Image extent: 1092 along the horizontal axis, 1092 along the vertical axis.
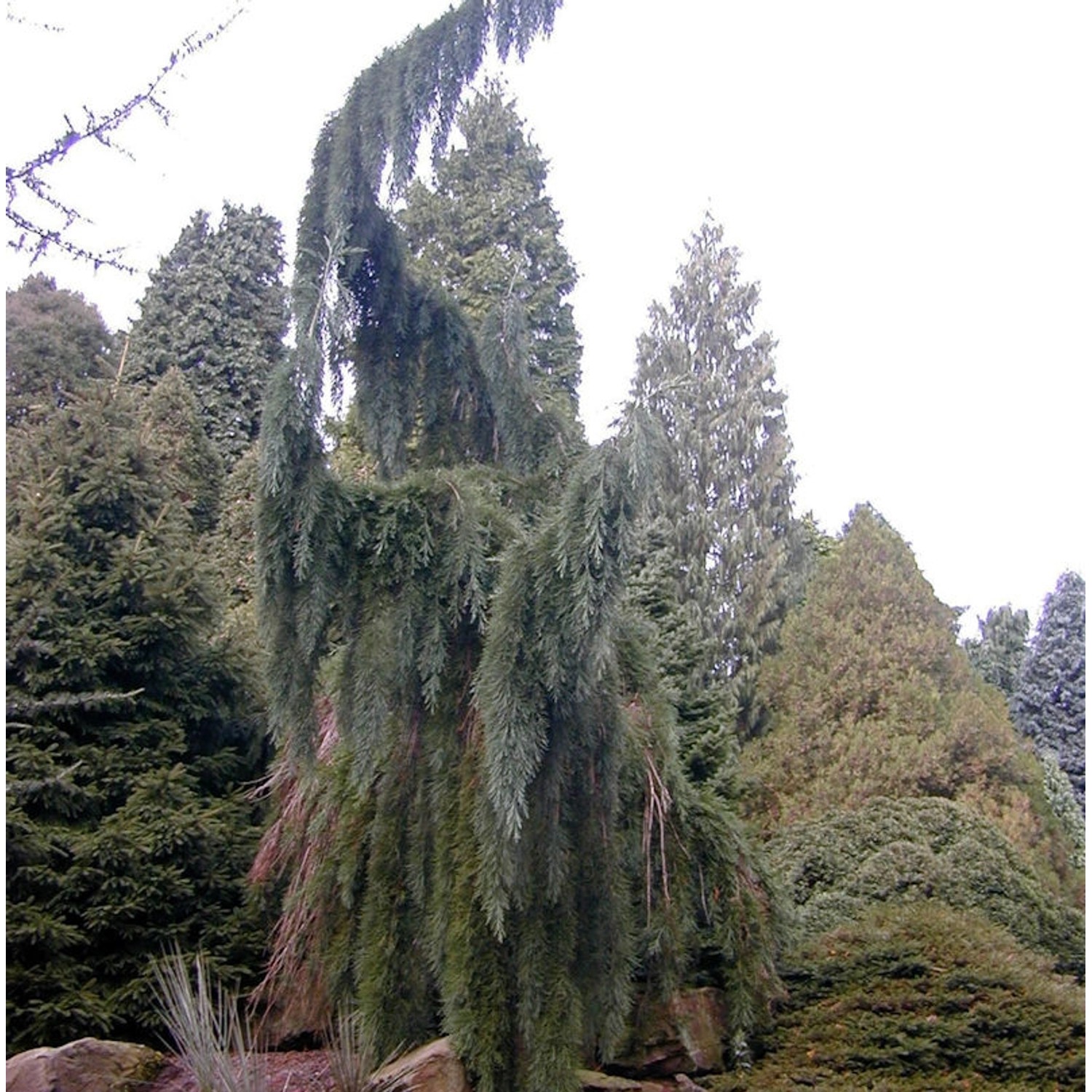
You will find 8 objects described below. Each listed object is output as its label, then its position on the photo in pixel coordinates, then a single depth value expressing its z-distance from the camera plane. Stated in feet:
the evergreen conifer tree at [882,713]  28.91
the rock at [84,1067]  11.78
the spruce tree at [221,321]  43.47
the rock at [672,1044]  14.38
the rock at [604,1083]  13.00
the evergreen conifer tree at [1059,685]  46.19
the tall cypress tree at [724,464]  40.68
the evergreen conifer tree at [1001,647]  55.98
